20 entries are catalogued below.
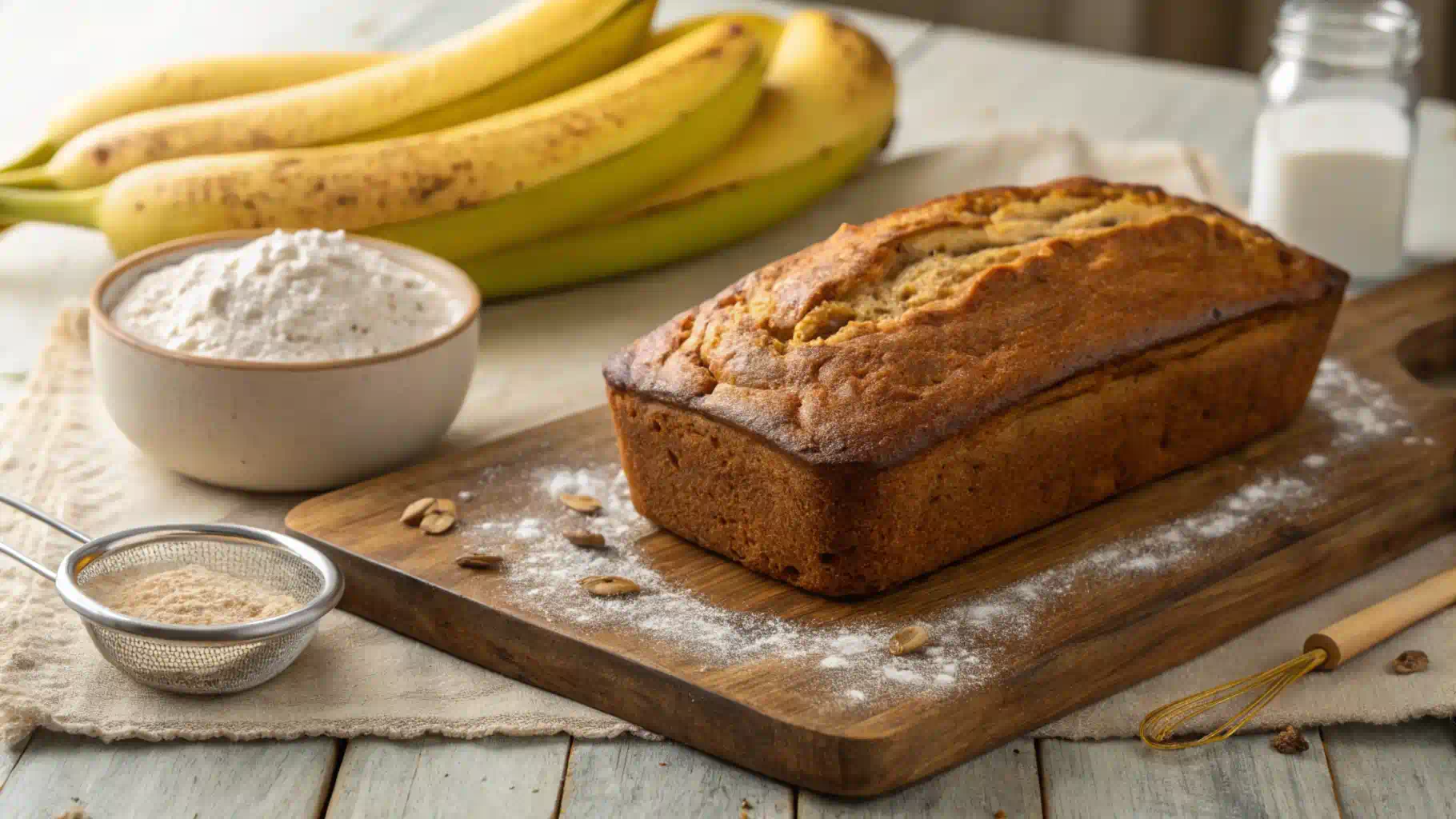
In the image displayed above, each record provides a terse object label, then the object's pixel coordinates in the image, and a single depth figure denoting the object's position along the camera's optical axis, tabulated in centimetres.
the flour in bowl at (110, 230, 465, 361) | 156
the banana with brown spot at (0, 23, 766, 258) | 169
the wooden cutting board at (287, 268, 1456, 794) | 143
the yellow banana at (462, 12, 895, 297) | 176
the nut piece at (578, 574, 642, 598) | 149
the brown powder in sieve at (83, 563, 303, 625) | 146
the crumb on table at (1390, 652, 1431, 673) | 148
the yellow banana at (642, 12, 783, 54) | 185
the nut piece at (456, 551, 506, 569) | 150
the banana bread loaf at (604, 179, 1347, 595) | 149
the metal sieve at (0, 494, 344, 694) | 144
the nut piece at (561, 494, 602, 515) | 155
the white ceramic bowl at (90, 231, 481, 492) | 155
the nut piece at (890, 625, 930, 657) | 146
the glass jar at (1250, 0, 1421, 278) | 176
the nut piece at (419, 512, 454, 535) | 153
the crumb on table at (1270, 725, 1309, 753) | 145
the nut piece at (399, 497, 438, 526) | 154
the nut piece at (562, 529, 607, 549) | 152
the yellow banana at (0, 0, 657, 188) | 174
